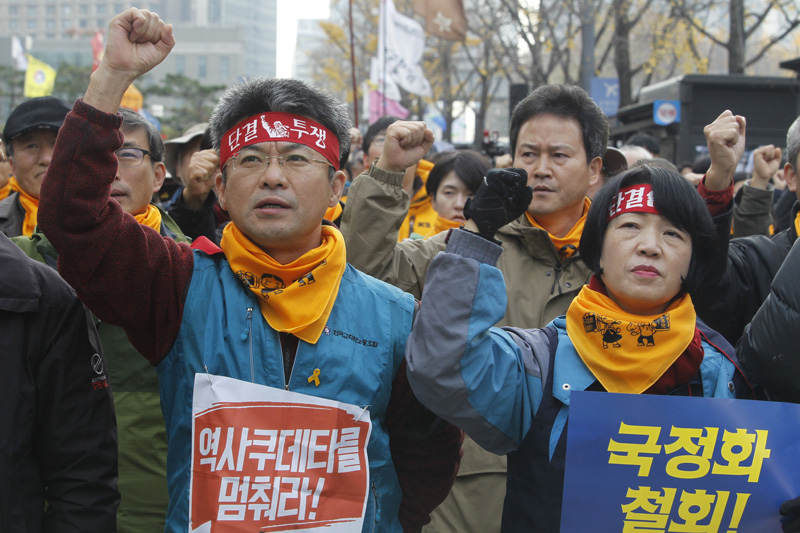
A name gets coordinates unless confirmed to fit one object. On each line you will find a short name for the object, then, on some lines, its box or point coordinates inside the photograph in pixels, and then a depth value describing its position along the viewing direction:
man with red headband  1.89
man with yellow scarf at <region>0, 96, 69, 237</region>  3.46
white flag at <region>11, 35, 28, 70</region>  34.59
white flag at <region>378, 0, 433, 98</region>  11.91
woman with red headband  1.92
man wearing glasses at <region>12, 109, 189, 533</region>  2.65
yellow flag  18.64
